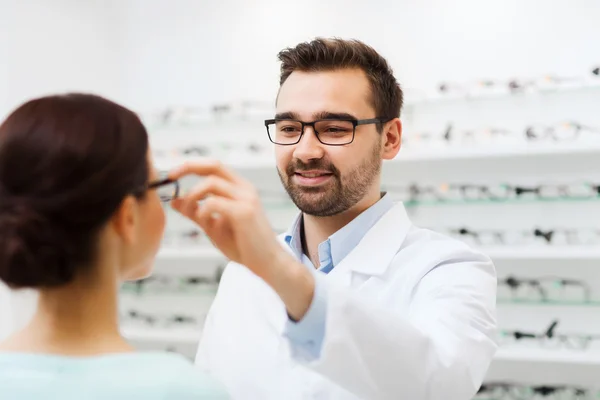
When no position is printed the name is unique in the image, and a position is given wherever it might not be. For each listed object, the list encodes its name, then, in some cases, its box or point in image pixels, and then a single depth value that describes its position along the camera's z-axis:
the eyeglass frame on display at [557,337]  2.56
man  0.81
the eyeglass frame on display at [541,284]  2.61
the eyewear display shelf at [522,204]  2.50
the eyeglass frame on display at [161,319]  3.13
